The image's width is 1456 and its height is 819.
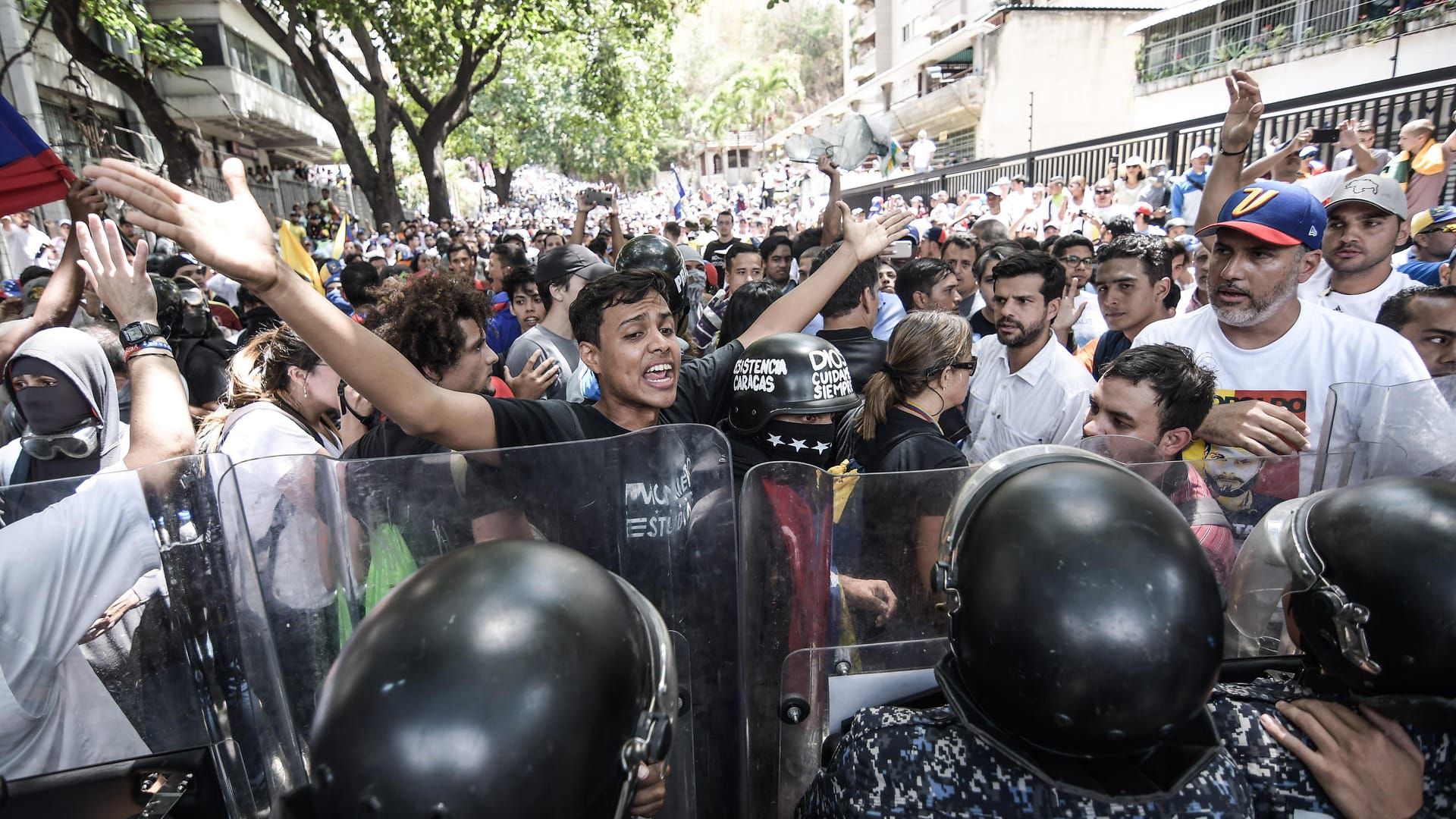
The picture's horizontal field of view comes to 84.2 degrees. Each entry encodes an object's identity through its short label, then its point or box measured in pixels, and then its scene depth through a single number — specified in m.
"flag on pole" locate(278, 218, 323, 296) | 5.89
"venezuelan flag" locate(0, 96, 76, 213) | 3.61
